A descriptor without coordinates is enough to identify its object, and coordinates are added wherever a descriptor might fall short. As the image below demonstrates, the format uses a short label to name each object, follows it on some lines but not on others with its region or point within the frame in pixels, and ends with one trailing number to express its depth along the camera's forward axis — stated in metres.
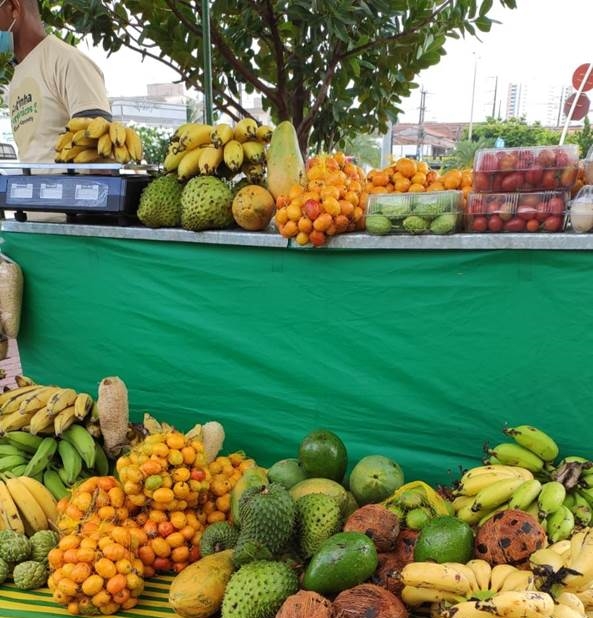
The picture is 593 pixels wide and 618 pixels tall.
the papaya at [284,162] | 2.68
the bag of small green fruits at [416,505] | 1.99
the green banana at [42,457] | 2.69
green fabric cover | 2.26
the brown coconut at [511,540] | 1.72
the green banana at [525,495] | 1.93
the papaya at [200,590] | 1.87
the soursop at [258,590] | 1.70
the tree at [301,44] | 4.50
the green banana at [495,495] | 1.99
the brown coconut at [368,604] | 1.58
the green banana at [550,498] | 1.90
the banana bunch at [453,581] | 1.61
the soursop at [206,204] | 2.73
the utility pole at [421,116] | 28.31
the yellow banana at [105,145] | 3.17
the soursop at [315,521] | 1.95
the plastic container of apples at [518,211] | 2.14
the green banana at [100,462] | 2.74
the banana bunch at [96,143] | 3.19
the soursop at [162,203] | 2.90
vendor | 3.46
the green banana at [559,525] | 1.84
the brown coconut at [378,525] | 1.88
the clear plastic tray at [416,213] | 2.28
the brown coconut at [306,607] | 1.57
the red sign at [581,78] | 2.54
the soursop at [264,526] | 1.84
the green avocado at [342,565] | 1.70
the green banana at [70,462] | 2.64
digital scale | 3.03
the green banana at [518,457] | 2.19
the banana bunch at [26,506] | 2.39
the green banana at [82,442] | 2.65
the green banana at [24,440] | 2.79
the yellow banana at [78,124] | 3.26
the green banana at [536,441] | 2.18
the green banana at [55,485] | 2.64
